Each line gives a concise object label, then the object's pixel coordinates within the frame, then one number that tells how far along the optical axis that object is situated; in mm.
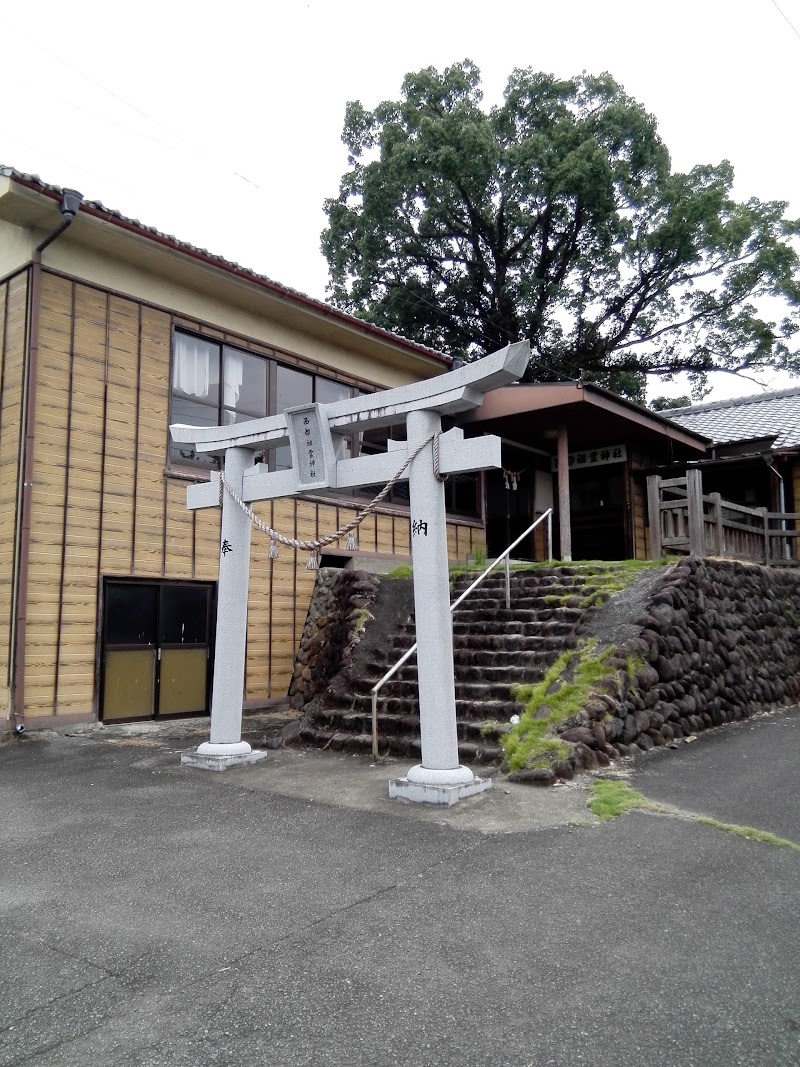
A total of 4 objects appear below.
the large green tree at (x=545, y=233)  24734
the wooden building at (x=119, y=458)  9023
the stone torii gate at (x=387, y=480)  6062
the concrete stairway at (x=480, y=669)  7750
